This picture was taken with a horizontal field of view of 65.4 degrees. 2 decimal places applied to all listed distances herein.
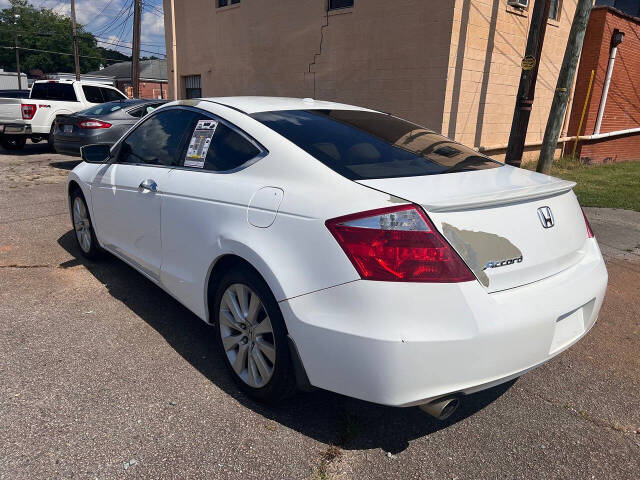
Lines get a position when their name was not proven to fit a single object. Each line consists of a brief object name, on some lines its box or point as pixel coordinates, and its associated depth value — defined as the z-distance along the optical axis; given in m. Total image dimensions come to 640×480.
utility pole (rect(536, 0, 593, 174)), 7.77
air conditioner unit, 9.99
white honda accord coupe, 2.03
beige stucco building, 10.02
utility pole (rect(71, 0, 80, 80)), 31.80
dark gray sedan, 10.06
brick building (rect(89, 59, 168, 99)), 53.41
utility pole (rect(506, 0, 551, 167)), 6.40
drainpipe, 12.88
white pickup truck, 12.79
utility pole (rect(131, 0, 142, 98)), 20.19
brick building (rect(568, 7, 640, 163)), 12.72
